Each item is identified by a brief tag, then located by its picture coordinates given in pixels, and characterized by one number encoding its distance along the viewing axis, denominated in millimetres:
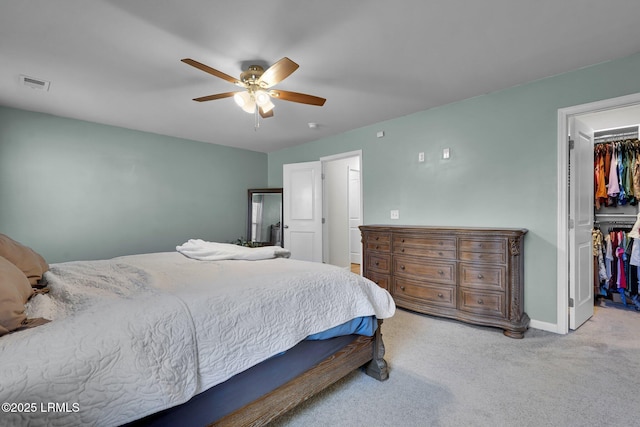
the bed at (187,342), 860
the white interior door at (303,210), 4707
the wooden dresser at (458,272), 2594
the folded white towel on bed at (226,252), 2238
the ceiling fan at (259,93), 2129
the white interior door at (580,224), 2629
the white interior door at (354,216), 6332
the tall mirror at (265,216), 5305
